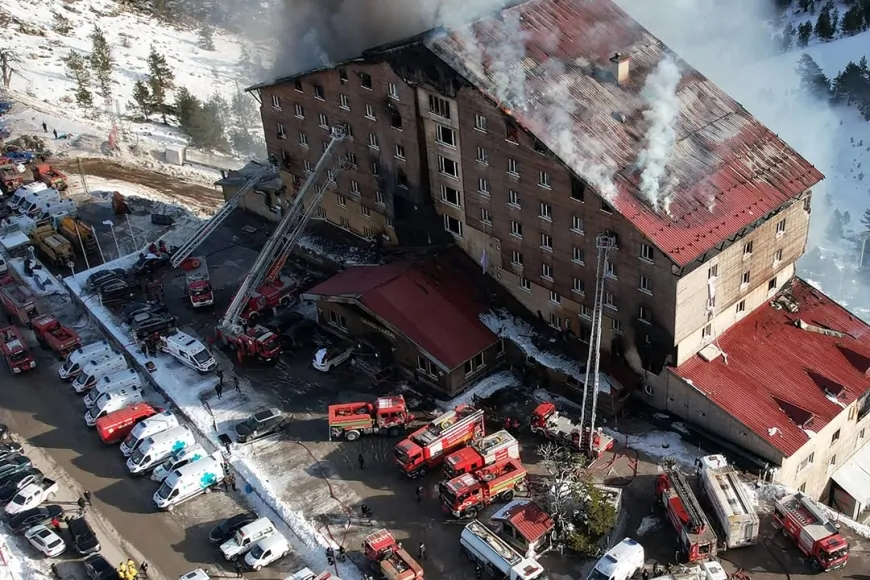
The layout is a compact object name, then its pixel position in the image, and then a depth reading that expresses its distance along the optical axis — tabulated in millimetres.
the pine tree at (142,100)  108250
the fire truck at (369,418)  51312
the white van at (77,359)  58156
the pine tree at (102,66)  111875
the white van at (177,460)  49719
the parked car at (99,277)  65750
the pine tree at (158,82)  115625
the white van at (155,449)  50375
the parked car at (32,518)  47250
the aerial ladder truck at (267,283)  57844
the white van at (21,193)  77562
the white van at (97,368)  56875
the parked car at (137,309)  61906
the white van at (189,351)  57312
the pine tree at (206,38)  153250
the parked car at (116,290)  64688
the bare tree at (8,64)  109112
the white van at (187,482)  47938
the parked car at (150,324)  60594
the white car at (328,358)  57031
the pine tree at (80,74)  105625
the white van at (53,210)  75188
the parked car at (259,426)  52000
